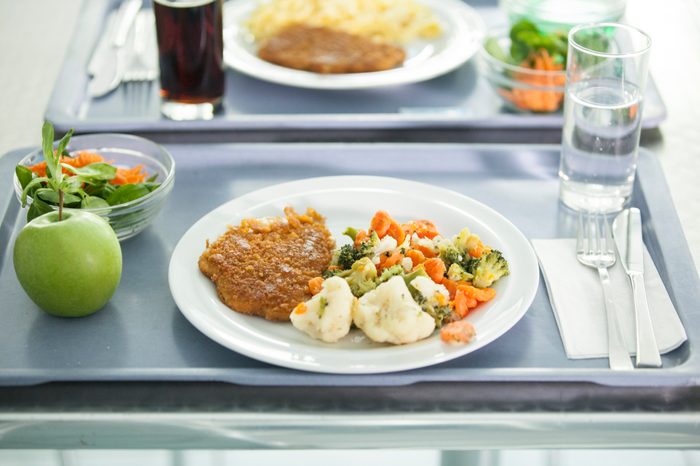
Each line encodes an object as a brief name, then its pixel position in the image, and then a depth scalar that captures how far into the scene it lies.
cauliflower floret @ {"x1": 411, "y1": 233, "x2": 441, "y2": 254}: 1.44
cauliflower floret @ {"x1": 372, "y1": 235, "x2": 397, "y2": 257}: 1.43
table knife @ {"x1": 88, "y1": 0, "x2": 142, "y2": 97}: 2.07
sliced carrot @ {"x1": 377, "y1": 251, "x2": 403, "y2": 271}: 1.40
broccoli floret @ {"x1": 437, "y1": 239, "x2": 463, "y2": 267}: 1.41
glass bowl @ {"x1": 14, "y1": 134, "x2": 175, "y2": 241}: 1.50
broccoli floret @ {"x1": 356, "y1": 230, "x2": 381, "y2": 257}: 1.42
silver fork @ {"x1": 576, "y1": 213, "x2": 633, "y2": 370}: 1.29
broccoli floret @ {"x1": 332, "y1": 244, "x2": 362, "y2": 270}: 1.43
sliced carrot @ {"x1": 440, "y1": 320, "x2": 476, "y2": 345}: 1.26
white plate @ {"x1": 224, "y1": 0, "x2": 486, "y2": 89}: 2.03
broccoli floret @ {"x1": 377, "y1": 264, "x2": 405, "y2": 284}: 1.36
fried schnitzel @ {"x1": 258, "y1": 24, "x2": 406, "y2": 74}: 2.11
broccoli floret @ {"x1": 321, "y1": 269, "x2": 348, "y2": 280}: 1.41
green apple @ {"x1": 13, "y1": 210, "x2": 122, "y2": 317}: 1.32
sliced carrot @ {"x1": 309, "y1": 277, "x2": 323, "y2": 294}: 1.38
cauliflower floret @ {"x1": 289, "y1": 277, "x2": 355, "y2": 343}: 1.28
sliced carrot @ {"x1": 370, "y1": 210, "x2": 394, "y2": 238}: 1.49
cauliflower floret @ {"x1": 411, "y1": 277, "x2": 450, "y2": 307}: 1.32
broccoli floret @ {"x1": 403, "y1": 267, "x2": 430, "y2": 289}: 1.34
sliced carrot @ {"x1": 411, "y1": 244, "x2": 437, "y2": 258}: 1.44
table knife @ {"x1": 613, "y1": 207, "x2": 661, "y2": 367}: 1.29
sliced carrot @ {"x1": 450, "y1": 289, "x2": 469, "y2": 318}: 1.33
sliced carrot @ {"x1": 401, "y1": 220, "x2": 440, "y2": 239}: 1.50
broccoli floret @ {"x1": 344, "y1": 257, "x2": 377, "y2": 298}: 1.35
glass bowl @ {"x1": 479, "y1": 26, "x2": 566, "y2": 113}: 1.94
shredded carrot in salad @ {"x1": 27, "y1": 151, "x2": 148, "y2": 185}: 1.58
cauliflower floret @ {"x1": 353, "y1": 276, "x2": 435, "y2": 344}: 1.26
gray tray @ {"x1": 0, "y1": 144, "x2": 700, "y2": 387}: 1.26
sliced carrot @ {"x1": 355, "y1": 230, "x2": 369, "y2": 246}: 1.47
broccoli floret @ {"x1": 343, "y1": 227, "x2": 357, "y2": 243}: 1.52
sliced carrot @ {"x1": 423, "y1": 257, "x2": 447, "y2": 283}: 1.37
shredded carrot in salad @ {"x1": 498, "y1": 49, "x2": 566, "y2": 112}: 1.94
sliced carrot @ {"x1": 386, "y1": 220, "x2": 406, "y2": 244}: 1.48
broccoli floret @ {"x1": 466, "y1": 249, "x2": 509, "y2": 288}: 1.38
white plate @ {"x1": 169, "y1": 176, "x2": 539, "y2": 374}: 1.25
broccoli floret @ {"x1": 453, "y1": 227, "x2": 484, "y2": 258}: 1.42
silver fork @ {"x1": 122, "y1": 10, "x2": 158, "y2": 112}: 2.05
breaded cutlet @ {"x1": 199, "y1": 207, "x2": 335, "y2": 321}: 1.36
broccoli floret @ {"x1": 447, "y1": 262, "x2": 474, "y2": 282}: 1.38
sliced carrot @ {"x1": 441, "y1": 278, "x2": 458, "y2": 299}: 1.37
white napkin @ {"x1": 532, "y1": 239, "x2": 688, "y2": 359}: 1.33
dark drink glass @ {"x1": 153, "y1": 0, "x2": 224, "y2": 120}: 1.90
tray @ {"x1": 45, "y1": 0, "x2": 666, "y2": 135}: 1.92
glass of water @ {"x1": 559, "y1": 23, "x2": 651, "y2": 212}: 1.59
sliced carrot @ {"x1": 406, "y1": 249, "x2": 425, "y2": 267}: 1.40
